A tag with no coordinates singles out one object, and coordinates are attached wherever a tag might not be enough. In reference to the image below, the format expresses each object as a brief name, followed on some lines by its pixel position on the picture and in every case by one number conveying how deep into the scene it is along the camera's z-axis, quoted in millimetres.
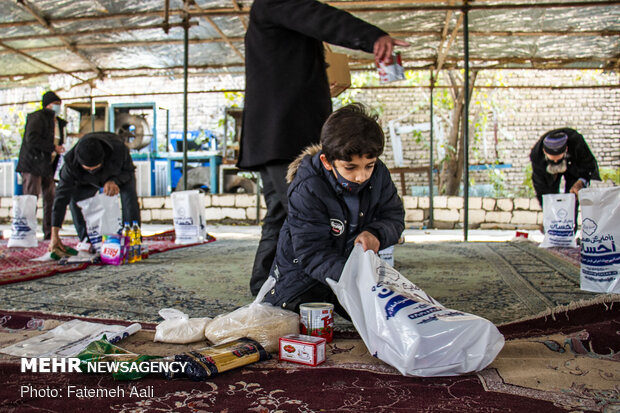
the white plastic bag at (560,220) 4484
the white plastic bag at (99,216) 4137
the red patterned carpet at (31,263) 3215
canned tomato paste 1785
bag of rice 1727
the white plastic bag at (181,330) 1810
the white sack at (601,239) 2535
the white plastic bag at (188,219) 5367
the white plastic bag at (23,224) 5039
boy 1783
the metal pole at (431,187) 7505
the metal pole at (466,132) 5406
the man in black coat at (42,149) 5672
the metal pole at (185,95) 5151
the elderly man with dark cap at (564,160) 4672
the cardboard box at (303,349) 1553
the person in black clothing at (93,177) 4027
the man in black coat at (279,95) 2383
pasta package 1425
